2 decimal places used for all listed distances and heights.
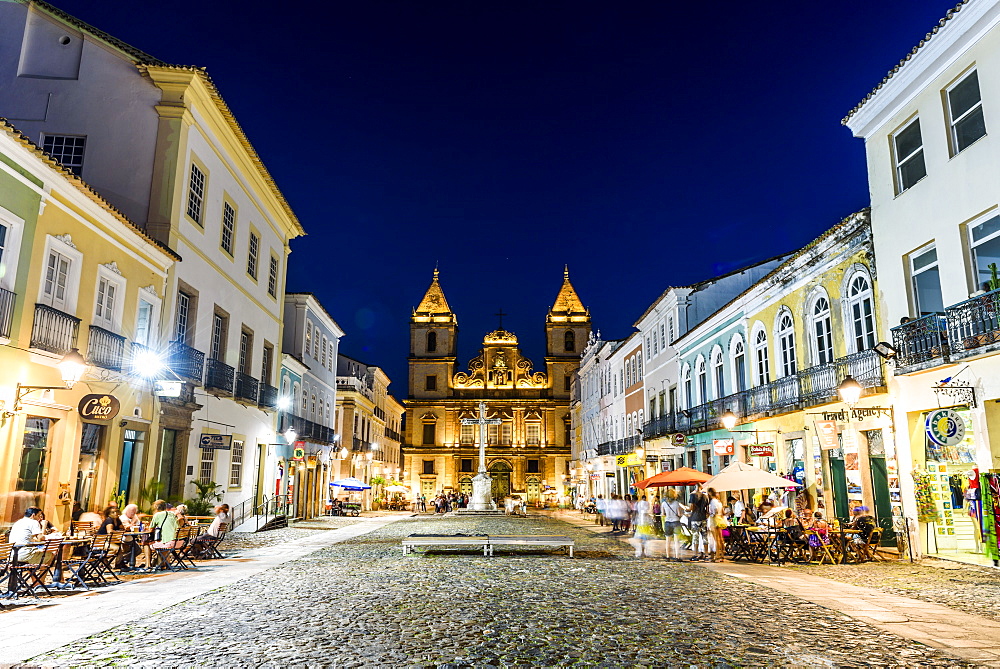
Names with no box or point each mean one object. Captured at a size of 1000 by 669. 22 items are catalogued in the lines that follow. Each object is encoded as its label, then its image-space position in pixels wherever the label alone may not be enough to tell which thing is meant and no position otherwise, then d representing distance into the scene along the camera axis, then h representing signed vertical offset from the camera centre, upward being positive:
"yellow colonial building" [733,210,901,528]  15.92 +2.50
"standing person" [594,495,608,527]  27.71 -1.17
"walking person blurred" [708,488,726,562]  15.38 -0.94
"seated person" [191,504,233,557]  13.73 -1.05
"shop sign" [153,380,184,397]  15.40 +1.94
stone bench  15.75 -1.28
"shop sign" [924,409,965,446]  12.98 +1.00
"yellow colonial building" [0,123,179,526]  11.26 +2.37
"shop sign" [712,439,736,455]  21.83 +1.04
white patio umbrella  16.17 +0.05
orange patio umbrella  18.58 +0.10
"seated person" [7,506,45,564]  9.73 -0.76
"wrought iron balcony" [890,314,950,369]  13.18 +2.65
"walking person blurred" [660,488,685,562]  16.08 -0.95
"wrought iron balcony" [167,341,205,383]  16.55 +2.76
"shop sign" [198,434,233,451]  18.31 +0.97
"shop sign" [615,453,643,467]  33.99 +1.02
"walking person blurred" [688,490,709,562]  15.85 -0.87
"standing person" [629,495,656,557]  17.25 -0.98
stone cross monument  41.91 -0.56
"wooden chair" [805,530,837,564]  14.20 -1.31
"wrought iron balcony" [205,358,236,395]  18.52 +2.70
